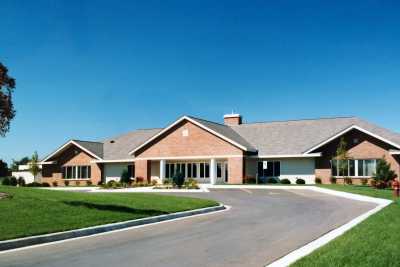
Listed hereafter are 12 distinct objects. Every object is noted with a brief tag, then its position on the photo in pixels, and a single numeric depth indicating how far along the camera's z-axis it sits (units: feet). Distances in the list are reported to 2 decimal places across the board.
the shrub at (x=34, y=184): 162.97
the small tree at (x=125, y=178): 142.00
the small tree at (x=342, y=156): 124.57
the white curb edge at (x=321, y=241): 30.28
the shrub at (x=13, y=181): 151.70
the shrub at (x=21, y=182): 161.25
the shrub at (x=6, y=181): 151.91
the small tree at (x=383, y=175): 116.78
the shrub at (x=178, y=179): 121.39
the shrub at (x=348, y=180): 129.90
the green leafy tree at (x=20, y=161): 280.41
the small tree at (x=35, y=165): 175.73
